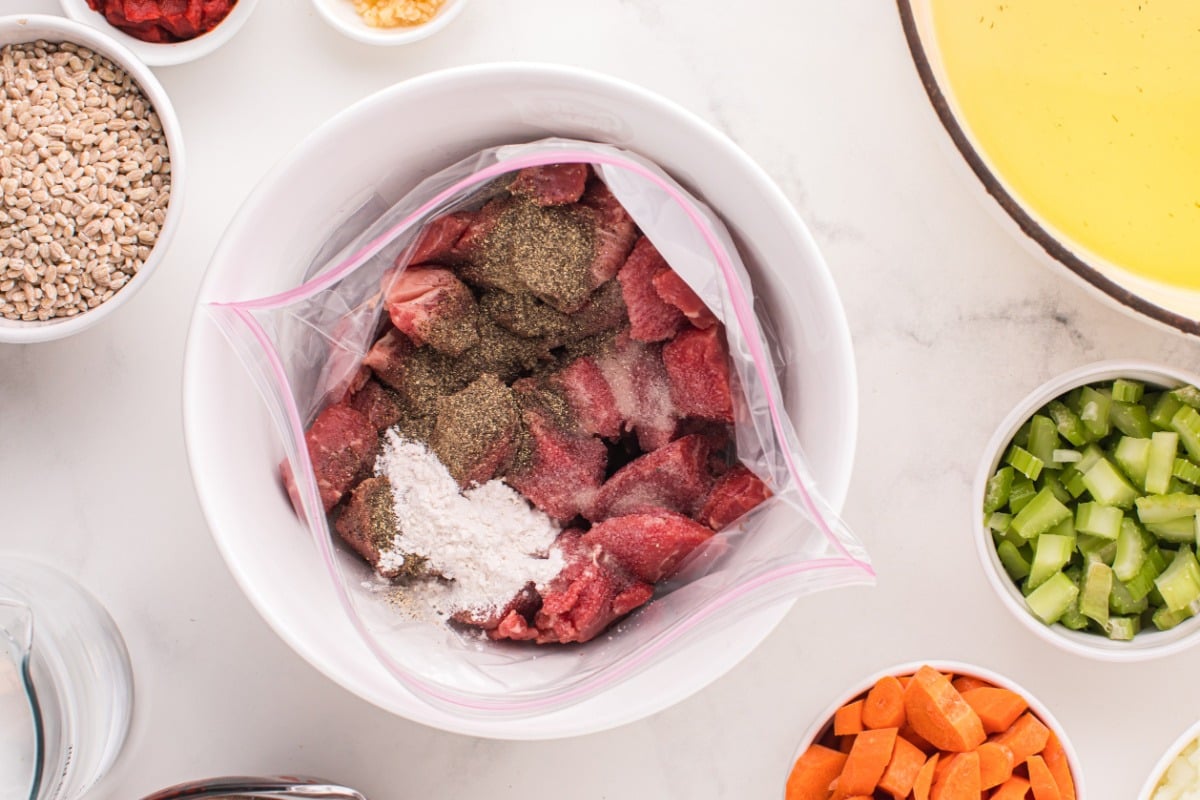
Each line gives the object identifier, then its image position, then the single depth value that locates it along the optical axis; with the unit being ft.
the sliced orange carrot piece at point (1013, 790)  2.63
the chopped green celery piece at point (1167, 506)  2.65
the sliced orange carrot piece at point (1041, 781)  2.64
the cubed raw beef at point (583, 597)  2.38
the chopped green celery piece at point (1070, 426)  2.68
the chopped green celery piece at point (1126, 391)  2.67
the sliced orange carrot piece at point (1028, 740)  2.64
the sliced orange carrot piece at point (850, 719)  2.65
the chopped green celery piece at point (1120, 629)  2.67
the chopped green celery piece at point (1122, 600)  2.69
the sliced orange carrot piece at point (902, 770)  2.62
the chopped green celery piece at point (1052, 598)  2.64
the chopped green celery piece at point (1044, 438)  2.69
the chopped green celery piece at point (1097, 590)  2.66
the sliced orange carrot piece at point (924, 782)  2.61
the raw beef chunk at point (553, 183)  2.39
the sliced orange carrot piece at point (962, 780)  2.60
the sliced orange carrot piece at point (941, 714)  2.60
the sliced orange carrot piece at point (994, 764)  2.62
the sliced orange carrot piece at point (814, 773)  2.66
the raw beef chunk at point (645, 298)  2.42
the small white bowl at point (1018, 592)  2.65
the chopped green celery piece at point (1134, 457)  2.66
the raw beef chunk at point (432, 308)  2.41
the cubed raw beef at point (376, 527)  2.40
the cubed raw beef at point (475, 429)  2.39
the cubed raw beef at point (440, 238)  2.41
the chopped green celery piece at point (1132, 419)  2.69
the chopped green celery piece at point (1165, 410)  2.68
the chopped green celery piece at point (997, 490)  2.70
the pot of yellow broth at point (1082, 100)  2.45
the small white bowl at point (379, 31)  2.62
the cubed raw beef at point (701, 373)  2.41
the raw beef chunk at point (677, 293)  2.40
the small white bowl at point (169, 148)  2.55
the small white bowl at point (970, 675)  2.66
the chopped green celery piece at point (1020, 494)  2.71
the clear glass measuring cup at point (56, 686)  2.56
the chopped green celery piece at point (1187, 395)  2.67
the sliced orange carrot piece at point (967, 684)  2.68
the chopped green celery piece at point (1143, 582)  2.68
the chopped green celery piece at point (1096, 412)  2.67
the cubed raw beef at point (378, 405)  2.45
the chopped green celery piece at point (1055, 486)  2.72
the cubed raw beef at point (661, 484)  2.43
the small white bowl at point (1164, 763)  2.70
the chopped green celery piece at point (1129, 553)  2.67
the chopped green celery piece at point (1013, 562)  2.70
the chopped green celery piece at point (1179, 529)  2.67
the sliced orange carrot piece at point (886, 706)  2.63
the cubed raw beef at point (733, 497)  2.42
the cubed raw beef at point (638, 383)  2.46
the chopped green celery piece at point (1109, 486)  2.66
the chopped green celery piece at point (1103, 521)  2.66
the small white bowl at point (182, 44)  2.63
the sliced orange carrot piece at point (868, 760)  2.61
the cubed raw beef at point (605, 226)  2.42
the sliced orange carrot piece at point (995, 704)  2.65
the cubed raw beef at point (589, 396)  2.46
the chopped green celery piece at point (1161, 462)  2.65
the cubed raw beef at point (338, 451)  2.41
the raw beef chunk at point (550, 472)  2.45
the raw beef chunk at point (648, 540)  2.40
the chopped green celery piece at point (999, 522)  2.70
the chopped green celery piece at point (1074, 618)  2.69
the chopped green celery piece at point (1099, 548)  2.69
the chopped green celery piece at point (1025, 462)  2.67
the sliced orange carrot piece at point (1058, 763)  2.66
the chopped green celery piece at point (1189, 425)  2.66
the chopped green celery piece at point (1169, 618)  2.68
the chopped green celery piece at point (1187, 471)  2.66
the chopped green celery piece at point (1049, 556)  2.64
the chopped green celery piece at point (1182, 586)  2.64
